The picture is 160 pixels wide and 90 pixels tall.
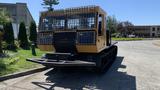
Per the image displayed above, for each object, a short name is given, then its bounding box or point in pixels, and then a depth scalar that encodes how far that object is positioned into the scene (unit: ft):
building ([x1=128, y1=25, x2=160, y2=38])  177.21
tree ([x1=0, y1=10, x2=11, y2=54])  21.28
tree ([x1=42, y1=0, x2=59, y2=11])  83.46
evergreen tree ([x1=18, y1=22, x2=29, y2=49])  28.04
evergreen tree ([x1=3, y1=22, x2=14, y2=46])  25.61
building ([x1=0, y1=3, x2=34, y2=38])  78.27
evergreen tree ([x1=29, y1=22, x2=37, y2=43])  31.23
